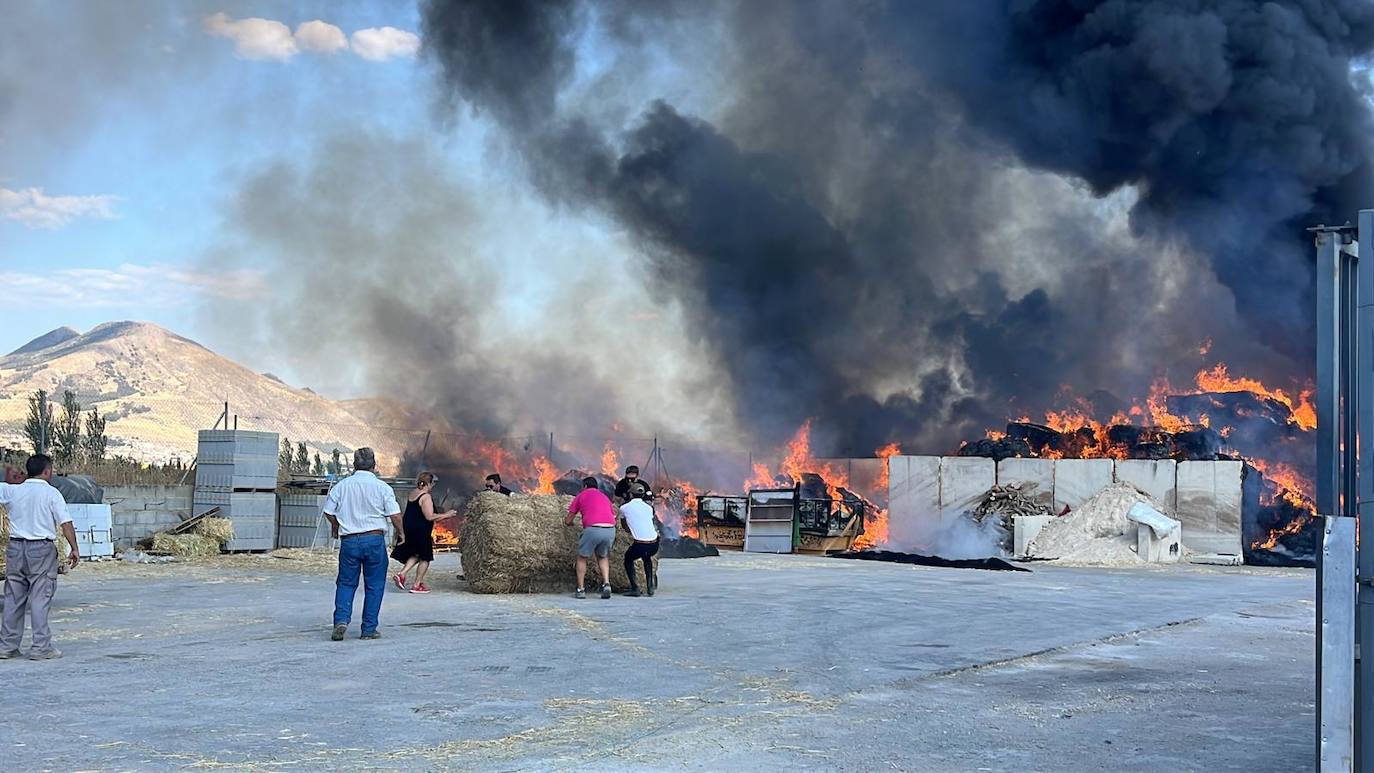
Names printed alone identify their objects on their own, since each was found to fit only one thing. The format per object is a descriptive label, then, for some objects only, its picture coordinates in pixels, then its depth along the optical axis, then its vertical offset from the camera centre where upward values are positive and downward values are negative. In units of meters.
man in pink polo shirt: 15.36 -0.36
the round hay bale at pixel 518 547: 15.69 -0.66
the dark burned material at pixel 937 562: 24.48 -0.91
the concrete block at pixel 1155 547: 27.33 -0.43
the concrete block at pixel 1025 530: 28.89 -0.22
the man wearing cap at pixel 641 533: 15.62 -0.40
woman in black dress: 16.02 -0.74
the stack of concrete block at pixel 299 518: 24.38 -0.68
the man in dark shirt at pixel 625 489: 16.11 +0.15
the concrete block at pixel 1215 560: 28.27 -0.67
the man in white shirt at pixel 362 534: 10.91 -0.42
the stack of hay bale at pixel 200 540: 22.03 -1.13
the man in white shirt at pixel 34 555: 9.71 -0.68
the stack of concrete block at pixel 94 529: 20.59 -0.95
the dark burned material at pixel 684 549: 25.45 -0.96
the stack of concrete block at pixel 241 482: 23.36 -0.03
